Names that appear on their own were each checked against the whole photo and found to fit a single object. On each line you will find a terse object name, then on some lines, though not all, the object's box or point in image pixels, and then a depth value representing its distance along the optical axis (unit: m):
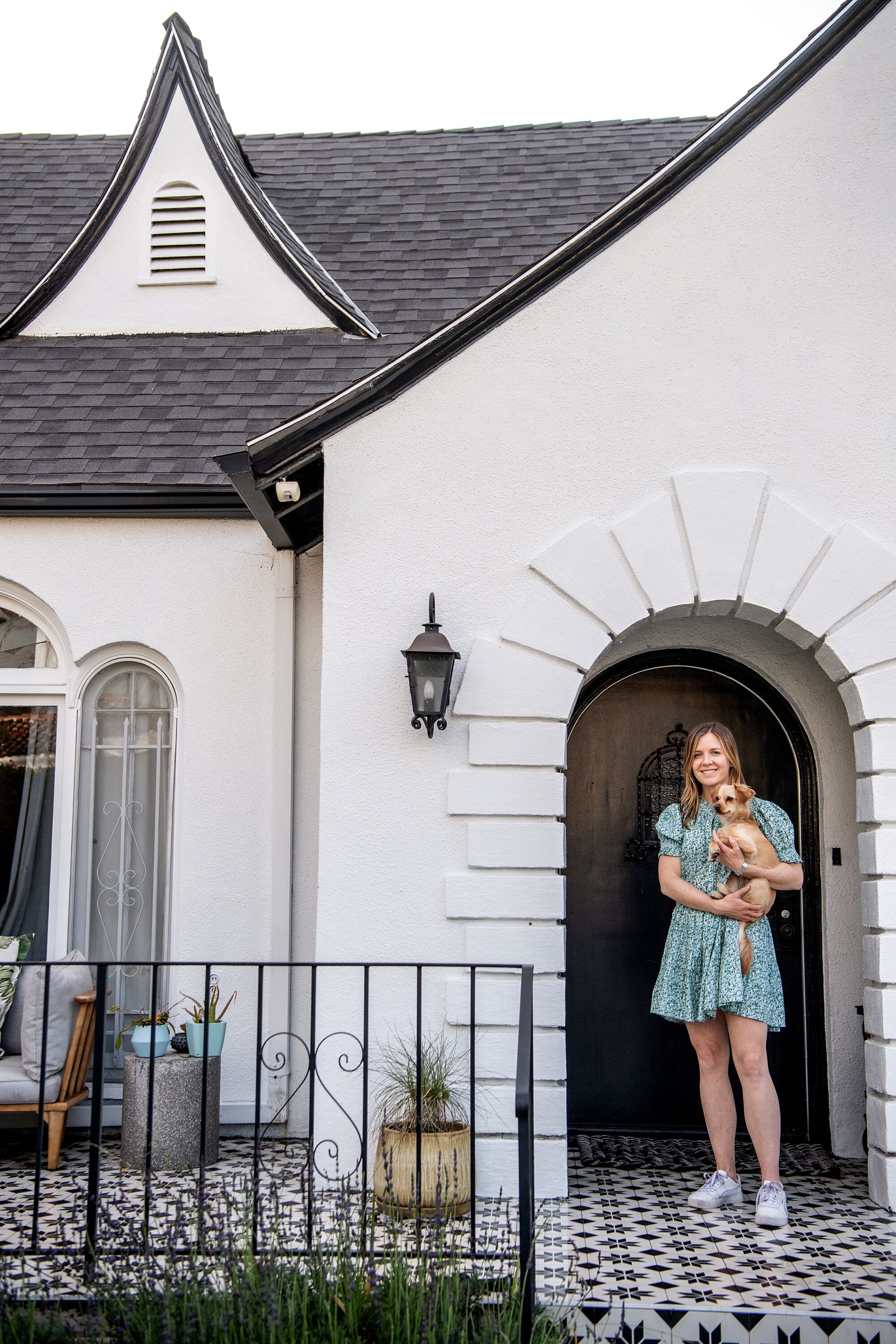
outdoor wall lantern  4.41
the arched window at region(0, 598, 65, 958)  5.77
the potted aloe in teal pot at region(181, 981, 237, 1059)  4.96
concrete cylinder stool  4.79
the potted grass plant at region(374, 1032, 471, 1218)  3.97
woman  4.21
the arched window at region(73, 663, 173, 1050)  5.72
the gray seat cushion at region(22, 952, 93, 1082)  4.92
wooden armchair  4.90
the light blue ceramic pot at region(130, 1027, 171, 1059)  4.98
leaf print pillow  5.17
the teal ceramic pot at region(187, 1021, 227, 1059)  4.96
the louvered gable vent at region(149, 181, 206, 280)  7.03
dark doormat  4.81
